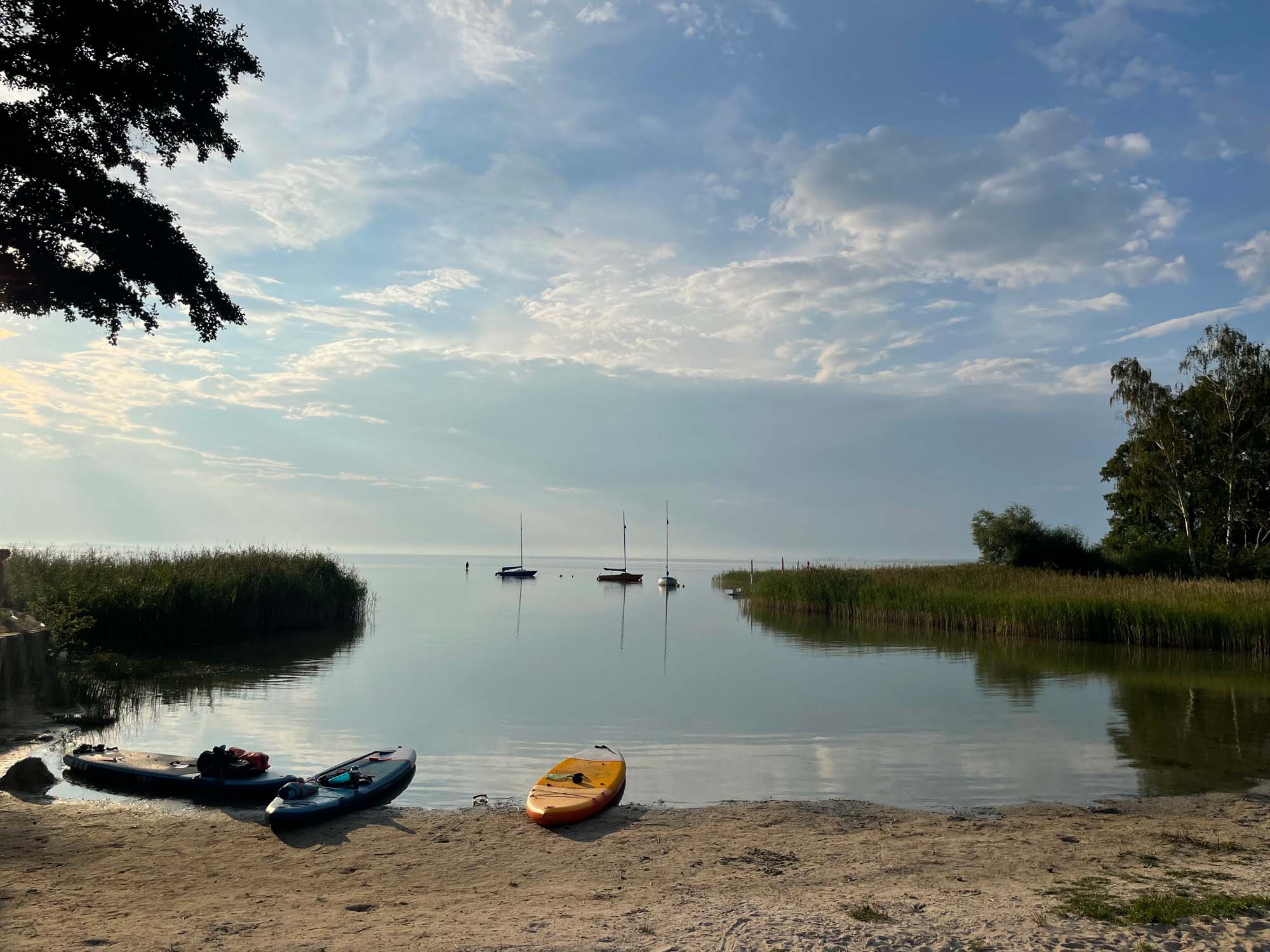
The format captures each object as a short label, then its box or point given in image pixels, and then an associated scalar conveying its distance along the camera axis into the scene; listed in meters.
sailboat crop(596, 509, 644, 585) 80.12
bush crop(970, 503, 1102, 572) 43.66
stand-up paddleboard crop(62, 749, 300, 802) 9.34
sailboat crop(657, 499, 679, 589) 72.88
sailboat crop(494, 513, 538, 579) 89.71
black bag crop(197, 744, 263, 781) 9.42
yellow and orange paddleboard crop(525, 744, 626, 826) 8.45
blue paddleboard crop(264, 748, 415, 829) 8.25
